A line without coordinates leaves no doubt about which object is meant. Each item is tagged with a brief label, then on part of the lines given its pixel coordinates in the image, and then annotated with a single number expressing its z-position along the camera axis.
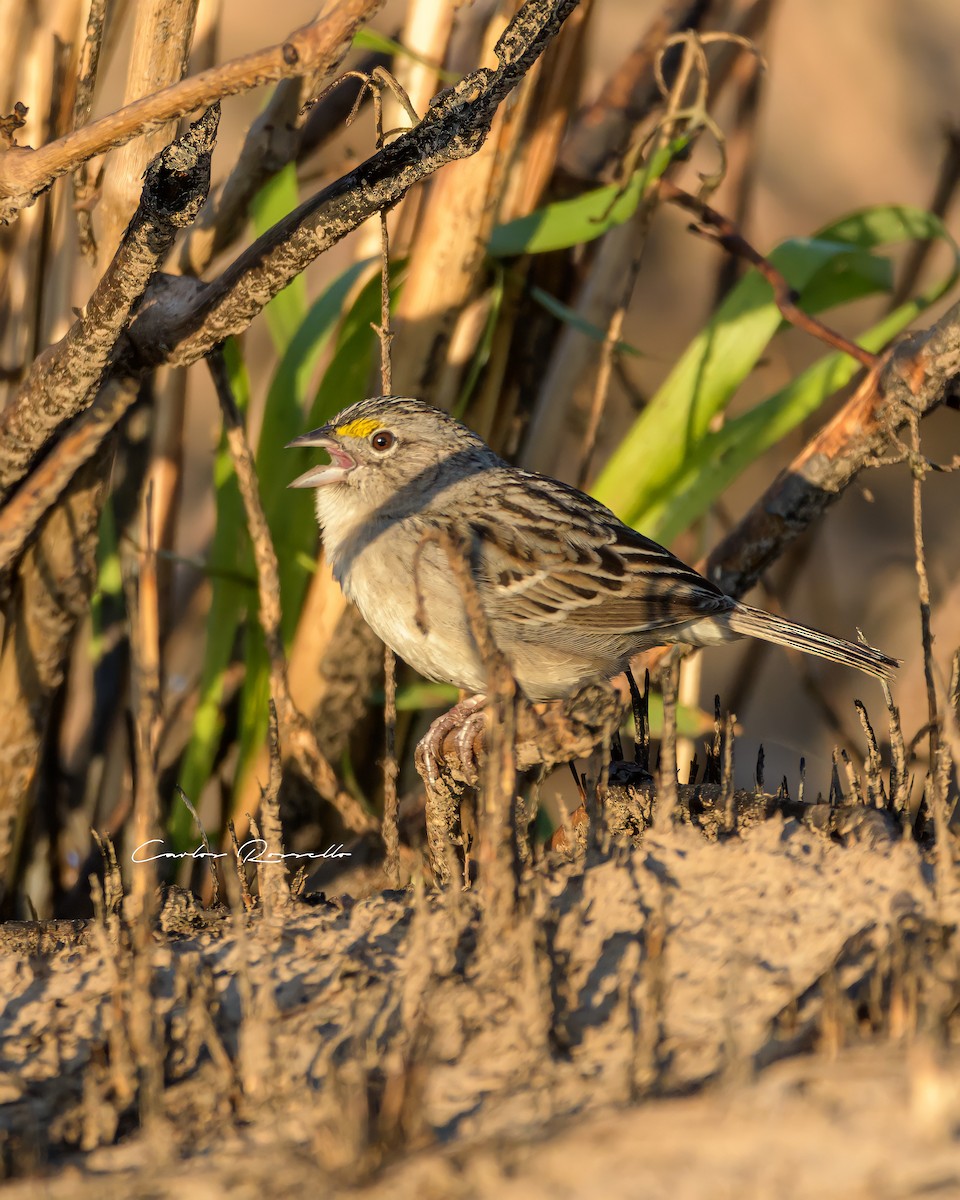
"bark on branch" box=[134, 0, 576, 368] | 5.89
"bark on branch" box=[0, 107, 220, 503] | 5.77
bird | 7.75
